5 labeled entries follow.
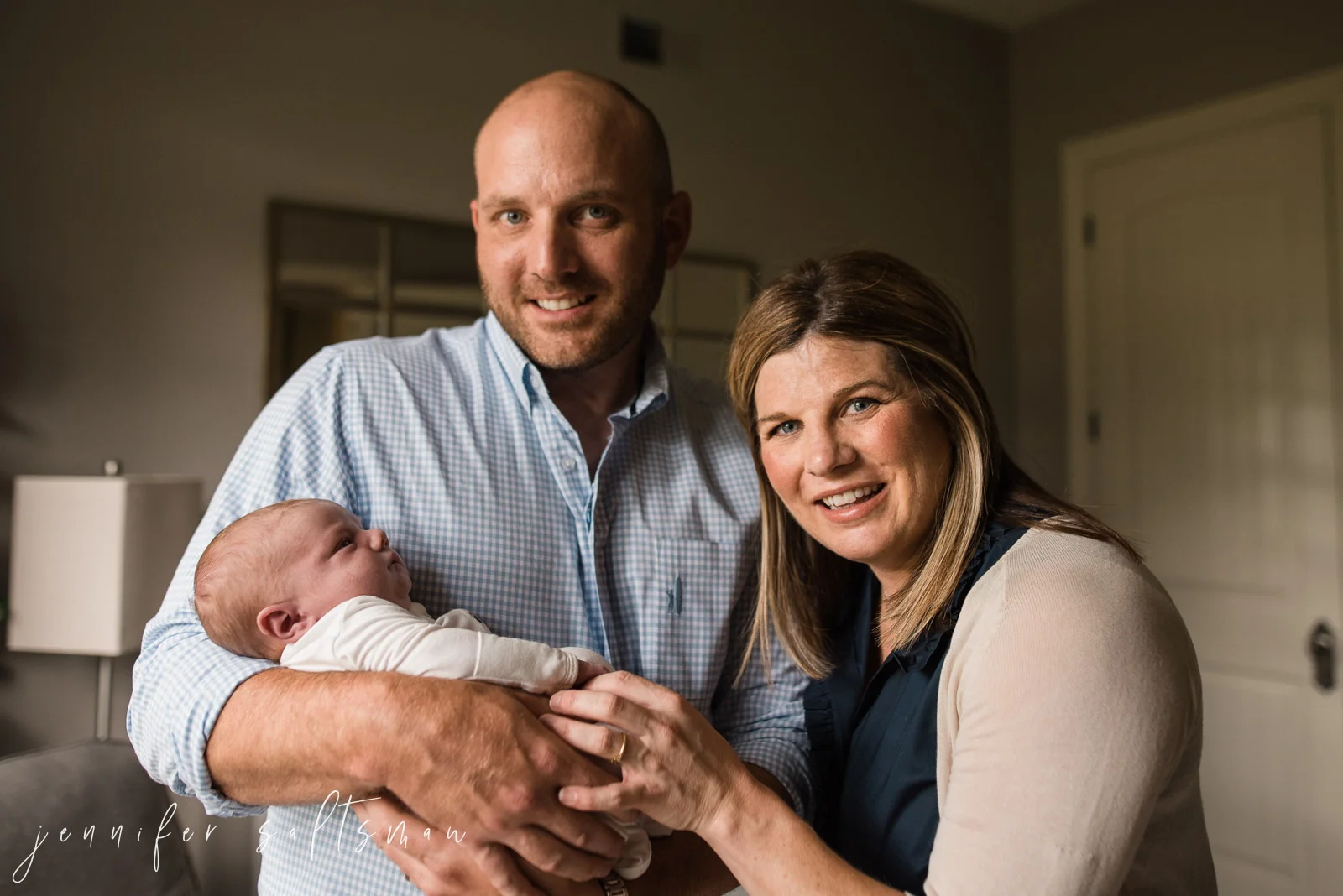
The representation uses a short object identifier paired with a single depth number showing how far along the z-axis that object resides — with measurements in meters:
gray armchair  1.58
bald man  1.05
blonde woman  0.93
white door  3.16
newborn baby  1.11
